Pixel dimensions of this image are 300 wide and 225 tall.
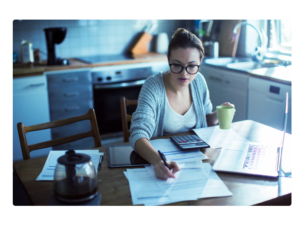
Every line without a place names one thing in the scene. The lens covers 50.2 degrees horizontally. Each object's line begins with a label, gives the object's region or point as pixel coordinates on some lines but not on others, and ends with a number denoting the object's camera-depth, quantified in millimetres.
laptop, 1187
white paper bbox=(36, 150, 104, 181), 1196
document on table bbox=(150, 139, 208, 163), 1313
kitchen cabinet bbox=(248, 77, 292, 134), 2447
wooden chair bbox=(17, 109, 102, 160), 1479
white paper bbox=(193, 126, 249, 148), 1483
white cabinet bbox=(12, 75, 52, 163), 2836
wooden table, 1008
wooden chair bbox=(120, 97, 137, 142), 1880
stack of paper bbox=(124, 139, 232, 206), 1025
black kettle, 987
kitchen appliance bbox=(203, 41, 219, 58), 3602
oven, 3178
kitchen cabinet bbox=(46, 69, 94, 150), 3008
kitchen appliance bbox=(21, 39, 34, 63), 3109
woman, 1481
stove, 3309
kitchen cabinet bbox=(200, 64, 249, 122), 2892
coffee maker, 3049
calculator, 1393
